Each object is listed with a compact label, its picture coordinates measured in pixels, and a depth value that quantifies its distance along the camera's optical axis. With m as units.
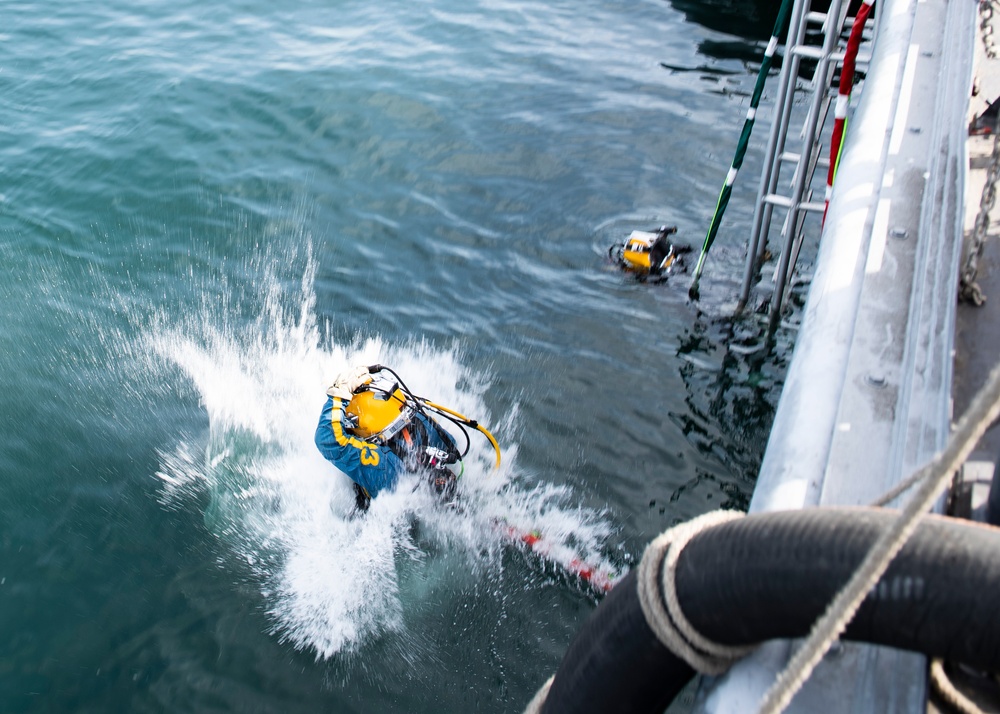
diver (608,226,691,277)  9.52
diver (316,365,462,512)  6.36
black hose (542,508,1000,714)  1.34
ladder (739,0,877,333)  6.55
